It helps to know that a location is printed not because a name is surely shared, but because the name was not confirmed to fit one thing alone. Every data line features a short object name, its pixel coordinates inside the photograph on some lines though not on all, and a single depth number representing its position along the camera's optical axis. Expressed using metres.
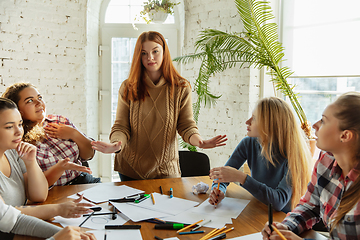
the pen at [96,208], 1.37
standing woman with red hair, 2.00
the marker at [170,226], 1.22
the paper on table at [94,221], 1.23
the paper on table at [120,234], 1.13
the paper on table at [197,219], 1.27
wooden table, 1.20
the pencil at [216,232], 1.16
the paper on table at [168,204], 1.41
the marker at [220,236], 1.14
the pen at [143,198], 1.50
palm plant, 2.87
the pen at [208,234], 1.14
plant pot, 3.62
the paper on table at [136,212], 1.31
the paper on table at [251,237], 1.15
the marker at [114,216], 1.30
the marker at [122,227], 1.21
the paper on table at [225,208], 1.39
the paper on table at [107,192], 1.55
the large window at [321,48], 2.85
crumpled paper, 1.67
